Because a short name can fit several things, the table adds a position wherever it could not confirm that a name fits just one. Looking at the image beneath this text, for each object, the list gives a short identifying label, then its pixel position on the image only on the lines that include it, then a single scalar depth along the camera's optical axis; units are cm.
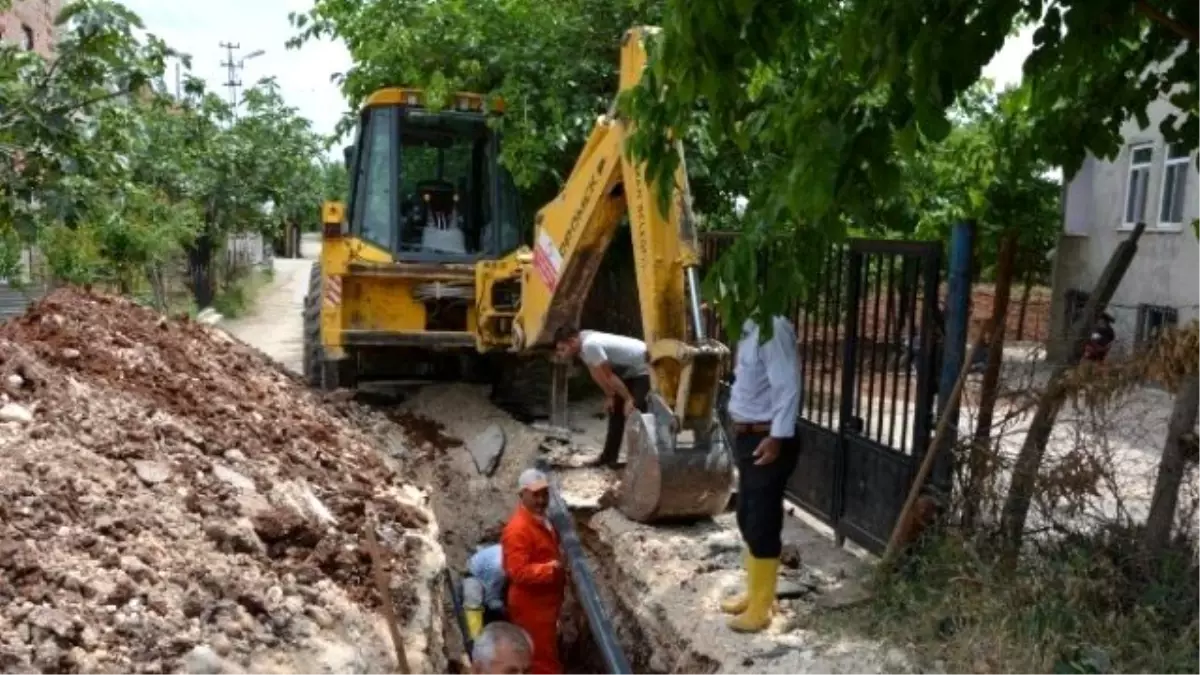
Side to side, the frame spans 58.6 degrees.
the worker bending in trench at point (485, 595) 593
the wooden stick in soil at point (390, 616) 396
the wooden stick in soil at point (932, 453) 517
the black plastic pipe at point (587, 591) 537
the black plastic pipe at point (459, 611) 607
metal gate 558
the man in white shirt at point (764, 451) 514
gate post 529
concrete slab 894
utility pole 4806
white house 1459
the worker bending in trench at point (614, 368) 802
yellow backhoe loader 643
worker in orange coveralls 571
